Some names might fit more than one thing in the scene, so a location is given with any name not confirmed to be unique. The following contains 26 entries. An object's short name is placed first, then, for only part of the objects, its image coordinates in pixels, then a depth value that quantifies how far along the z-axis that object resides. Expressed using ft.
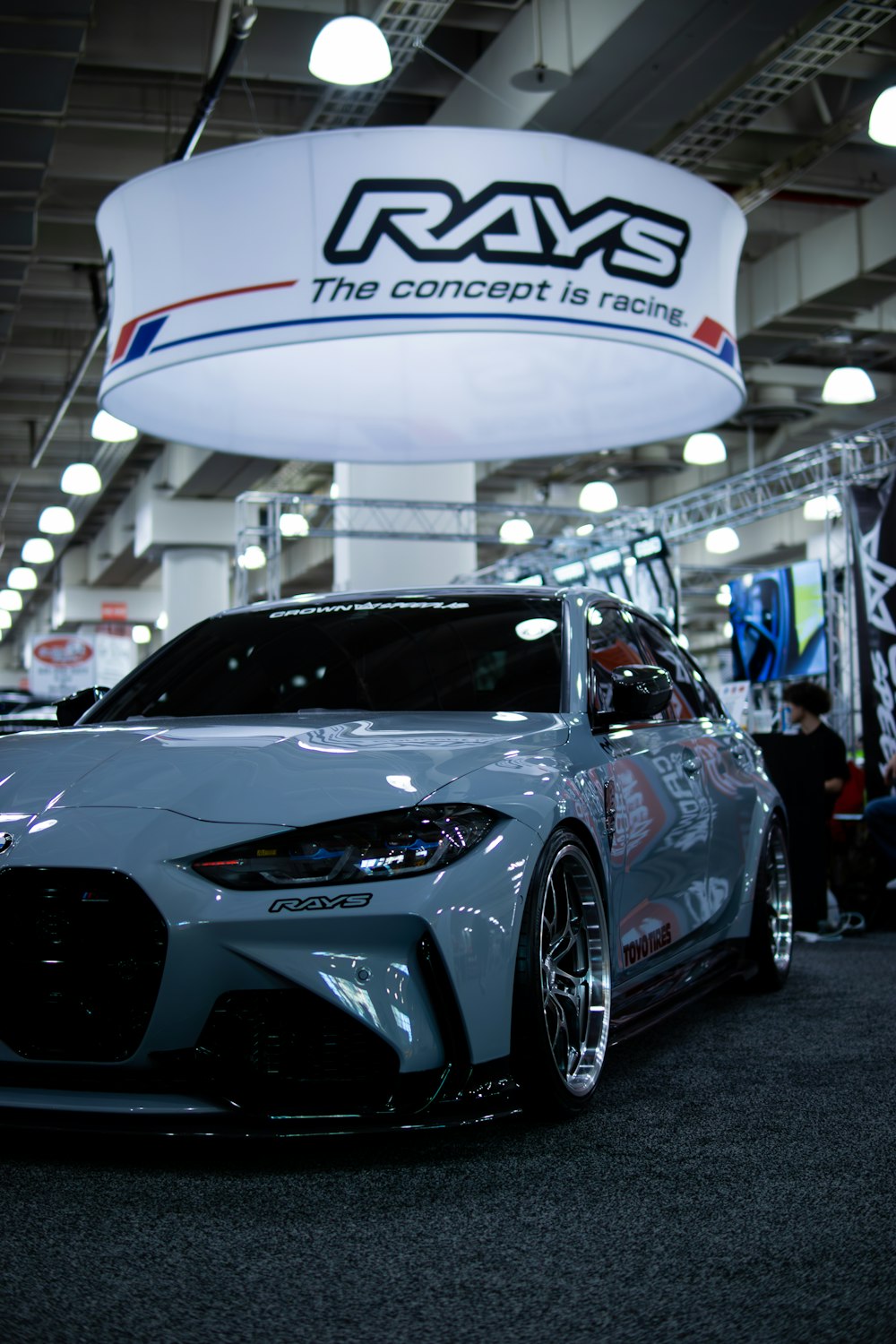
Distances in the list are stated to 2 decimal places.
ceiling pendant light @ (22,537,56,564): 84.58
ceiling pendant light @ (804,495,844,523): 57.98
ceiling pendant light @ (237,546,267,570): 45.76
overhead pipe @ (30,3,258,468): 26.74
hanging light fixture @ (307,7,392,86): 23.43
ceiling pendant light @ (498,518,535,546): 54.34
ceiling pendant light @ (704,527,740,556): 68.08
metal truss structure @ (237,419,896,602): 39.60
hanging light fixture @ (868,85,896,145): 25.50
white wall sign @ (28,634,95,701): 82.12
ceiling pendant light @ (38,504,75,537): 71.26
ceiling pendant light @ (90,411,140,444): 48.34
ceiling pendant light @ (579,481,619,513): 61.11
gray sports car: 9.09
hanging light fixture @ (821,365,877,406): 43.34
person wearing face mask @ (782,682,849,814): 26.17
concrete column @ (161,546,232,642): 83.20
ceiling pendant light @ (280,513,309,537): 47.27
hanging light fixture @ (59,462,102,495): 60.03
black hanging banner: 33.37
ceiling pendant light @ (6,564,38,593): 96.99
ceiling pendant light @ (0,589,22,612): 106.63
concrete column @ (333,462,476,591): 44.62
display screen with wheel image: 43.19
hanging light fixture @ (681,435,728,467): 54.39
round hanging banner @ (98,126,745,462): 22.67
